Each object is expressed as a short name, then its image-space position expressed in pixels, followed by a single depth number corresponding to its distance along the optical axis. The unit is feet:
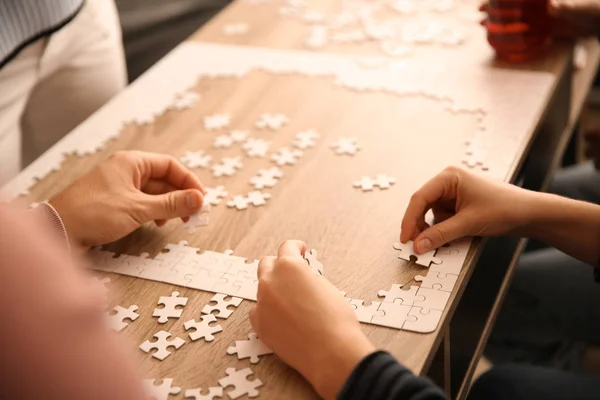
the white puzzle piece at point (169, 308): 3.35
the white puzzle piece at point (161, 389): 2.94
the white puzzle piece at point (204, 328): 3.21
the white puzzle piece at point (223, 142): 4.64
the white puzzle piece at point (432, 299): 3.21
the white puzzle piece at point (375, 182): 4.12
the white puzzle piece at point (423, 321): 3.10
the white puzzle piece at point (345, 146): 4.47
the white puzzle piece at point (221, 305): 3.33
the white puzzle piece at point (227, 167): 4.36
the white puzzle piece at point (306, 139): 4.56
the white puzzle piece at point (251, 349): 3.08
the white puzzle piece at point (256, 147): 4.51
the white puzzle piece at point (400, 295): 3.27
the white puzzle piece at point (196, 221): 3.95
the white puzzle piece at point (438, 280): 3.32
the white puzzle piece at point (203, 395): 2.91
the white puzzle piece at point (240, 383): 2.90
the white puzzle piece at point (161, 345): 3.15
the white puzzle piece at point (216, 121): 4.85
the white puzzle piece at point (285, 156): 4.42
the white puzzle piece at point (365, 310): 3.18
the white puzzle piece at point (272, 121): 4.79
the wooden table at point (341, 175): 3.20
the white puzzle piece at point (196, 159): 4.45
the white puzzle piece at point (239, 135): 4.68
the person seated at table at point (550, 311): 4.75
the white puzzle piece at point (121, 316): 3.34
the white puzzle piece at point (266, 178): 4.24
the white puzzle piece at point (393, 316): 3.14
